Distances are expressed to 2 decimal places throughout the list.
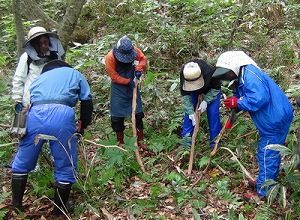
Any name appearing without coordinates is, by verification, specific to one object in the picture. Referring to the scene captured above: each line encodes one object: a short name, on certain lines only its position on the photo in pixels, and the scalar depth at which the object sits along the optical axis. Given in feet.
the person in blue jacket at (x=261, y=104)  15.46
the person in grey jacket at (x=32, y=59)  17.33
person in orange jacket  20.07
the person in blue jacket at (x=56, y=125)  15.28
